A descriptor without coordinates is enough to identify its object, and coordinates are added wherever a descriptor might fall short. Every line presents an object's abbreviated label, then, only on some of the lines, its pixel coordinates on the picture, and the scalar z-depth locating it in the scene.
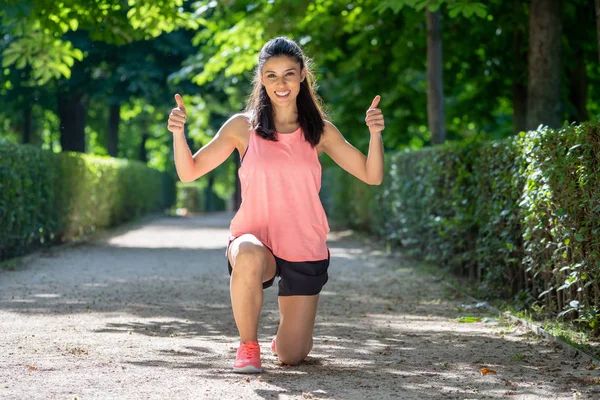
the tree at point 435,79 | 16.72
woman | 6.02
